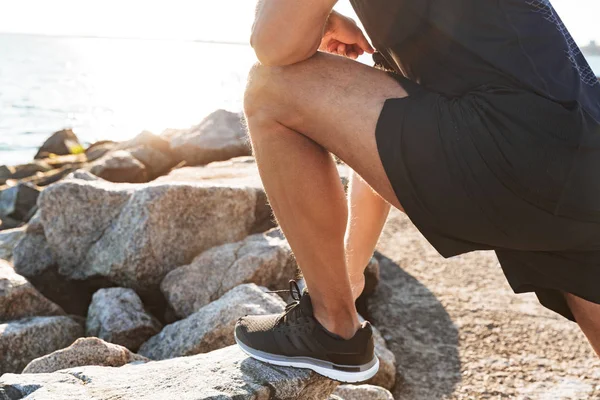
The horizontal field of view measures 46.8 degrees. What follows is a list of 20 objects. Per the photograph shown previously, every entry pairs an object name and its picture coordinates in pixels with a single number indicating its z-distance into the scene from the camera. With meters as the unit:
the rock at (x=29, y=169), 14.00
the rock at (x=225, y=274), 4.35
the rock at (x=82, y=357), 3.27
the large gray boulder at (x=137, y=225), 4.64
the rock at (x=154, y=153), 9.70
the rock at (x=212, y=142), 8.87
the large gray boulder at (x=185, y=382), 2.49
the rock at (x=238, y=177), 5.15
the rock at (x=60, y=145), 16.92
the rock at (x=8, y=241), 5.84
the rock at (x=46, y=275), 4.93
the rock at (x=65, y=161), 14.49
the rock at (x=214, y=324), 3.66
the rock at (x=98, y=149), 14.36
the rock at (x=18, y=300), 4.29
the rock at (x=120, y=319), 4.11
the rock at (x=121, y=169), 8.69
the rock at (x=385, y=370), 3.62
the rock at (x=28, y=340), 3.96
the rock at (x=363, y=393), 3.32
